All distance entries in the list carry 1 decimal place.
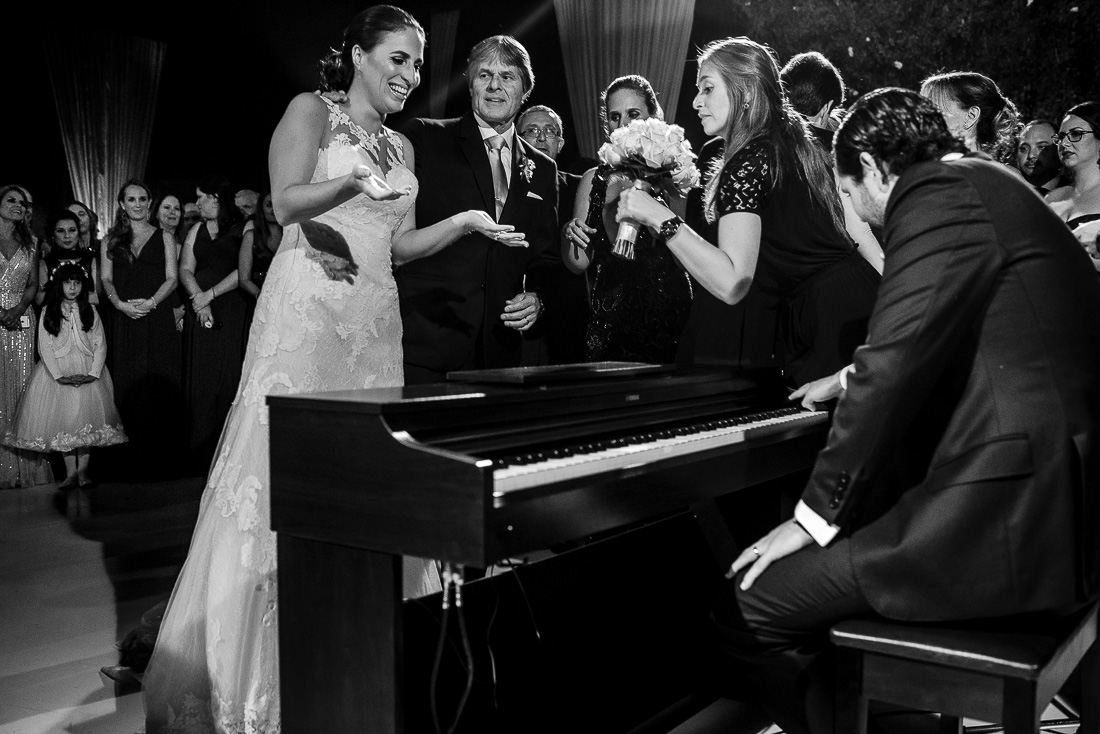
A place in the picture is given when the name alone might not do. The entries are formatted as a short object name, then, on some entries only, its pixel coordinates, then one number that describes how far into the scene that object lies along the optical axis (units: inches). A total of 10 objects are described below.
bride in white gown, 108.7
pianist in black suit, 75.0
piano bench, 73.6
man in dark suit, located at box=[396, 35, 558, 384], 149.7
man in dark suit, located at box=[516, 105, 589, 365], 172.9
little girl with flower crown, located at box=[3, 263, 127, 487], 287.4
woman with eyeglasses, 171.5
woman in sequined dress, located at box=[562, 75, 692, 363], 155.7
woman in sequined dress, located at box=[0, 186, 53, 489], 288.4
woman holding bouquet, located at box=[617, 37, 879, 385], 115.0
